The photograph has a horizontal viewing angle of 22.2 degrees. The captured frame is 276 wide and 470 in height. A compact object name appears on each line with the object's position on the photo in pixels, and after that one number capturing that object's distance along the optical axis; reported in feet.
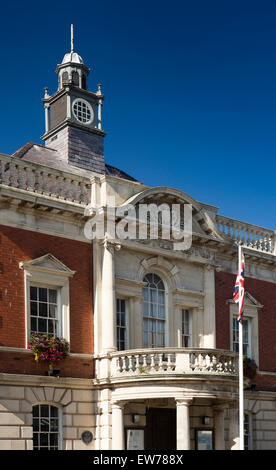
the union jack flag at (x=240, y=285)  62.34
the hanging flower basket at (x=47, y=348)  60.64
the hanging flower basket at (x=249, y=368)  77.46
